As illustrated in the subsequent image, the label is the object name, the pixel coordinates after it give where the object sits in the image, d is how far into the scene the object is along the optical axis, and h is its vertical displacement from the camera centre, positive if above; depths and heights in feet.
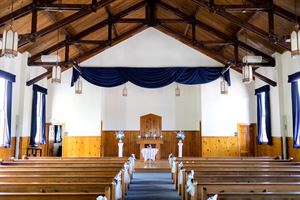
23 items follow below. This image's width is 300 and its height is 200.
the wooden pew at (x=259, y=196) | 8.54 -1.95
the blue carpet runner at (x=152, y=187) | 17.11 -3.87
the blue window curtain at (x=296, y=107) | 23.29 +2.04
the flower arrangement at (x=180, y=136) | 35.12 -0.55
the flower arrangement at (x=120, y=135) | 35.17 -0.42
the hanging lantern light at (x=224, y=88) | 28.55 +4.36
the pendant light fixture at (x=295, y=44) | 14.49 +4.48
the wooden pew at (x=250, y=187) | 9.73 -1.93
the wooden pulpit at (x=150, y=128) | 37.42 +0.48
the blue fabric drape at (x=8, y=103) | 23.75 +2.37
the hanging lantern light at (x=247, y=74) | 22.66 +4.61
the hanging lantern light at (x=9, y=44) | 14.85 +4.60
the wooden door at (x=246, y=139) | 34.35 -0.91
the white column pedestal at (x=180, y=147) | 34.73 -1.89
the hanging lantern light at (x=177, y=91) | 37.58 +5.33
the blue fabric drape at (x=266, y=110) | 29.58 +2.37
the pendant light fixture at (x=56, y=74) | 23.28 +4.73
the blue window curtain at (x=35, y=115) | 28.94 +1.73
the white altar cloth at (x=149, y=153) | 31.60 -2.37
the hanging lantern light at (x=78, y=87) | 28.91 +4.52
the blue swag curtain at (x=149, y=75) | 32.94 +6.57
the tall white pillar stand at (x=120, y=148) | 34.40 -1.98
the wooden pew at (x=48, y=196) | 7.99 -1.82
